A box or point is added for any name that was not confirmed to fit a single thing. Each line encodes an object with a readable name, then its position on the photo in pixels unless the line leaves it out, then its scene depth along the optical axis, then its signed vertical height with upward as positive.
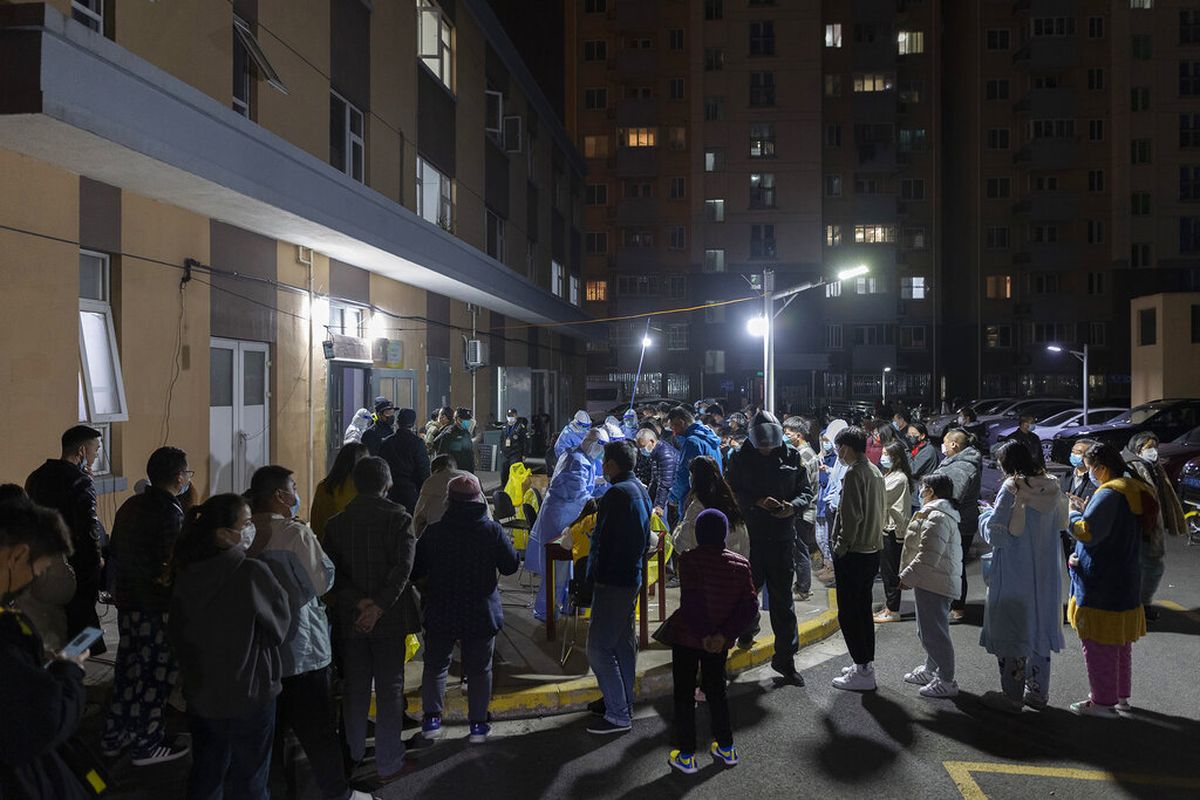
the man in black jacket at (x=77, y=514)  5.56 -0.72
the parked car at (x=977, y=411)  30.65 -0.21
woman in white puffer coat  6.33 -1.29
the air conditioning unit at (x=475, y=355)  19.75 +1.22
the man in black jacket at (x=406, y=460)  9.14 -0.59
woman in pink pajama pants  5.89 -1.31
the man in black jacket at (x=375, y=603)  4.86 -1.14
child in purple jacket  5.12 -1.34
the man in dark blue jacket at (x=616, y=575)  5.66 -1.15
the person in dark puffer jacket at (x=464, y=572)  5.42 -1.08
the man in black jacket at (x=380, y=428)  9.79 -0.26
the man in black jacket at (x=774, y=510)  6.78 -0.86
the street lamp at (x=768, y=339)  15.72 +1.25
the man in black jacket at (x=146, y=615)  5.03 -1.31
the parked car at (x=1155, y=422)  20.45 -0.42
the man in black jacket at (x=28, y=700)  2.61 -0.93
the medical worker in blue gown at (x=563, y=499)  7.89 -0.89
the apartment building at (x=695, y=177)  46.72 +13.49
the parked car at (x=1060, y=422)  24.27 -0.50
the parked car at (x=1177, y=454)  15.54 -0.91
